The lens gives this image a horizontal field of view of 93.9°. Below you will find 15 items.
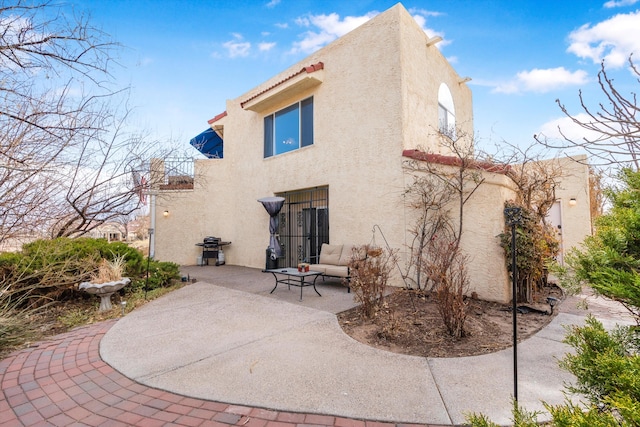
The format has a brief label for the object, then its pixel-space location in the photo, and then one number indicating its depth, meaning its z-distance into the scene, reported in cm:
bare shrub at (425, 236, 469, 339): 411
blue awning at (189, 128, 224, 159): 1450
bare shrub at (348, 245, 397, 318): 482
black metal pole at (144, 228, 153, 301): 641
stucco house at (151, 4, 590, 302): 746
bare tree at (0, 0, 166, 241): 294
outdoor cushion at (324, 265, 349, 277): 706
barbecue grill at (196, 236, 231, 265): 1205
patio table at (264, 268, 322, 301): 645
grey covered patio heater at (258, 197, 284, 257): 965
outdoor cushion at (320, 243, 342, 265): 787
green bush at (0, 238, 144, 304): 527
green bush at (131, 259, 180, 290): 703
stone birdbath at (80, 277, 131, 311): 550
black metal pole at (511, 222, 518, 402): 249
